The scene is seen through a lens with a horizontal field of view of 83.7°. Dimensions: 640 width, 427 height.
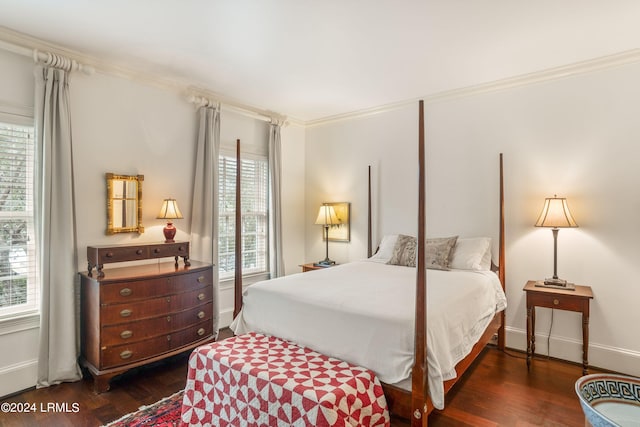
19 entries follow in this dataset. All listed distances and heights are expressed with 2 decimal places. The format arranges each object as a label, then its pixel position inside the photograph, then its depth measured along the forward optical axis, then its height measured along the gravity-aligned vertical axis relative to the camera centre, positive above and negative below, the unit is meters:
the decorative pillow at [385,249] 3.81 -0.41
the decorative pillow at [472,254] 3.26 -0.39
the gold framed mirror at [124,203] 3.06 +0.07
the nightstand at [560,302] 2.78 -0.72
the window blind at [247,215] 4.04 -0.04
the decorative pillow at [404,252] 3.46 -0.40
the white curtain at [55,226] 2.62 -0.11
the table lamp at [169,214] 3.22 -0.03
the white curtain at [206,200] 3.64 +0.12
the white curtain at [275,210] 4.47 +0.02
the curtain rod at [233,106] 3.61 +1.17
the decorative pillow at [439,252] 3.31 -0.38
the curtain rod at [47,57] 2.53 +1.15
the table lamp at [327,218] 4.45 -0.08
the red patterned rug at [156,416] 2.17 -1.29
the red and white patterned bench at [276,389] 1.64 -0.88
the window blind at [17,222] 2.59 -0.08
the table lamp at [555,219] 2.96 -0.06
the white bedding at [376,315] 1.88 -0.64
